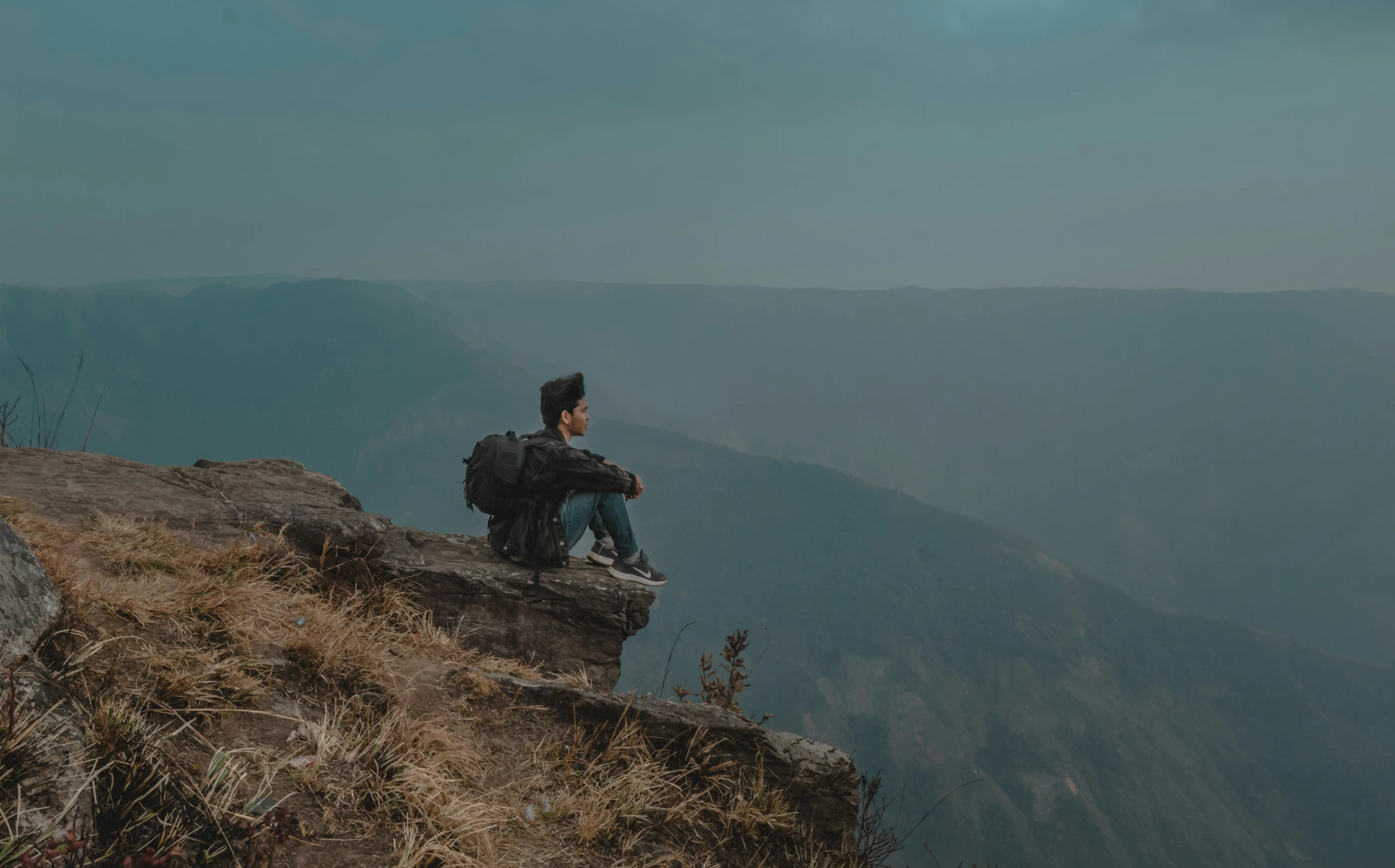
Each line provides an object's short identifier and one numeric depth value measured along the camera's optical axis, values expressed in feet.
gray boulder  9.66
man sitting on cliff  21.70
